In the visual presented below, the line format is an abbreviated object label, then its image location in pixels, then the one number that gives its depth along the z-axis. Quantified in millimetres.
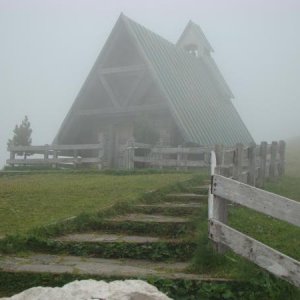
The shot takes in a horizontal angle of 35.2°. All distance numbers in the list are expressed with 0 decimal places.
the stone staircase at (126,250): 5031
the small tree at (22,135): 23875
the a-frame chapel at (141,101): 18875
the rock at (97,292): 3277
